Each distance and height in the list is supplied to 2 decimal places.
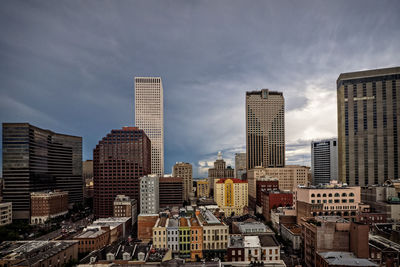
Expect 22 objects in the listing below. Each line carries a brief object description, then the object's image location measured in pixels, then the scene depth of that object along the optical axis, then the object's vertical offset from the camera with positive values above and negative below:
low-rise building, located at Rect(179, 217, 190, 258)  89.50 -30.60
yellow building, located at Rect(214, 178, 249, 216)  189.38 -32.03
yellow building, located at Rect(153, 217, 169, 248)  88.69 -28.88
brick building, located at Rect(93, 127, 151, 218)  154.88 -9.01
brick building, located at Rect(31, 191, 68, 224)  166.45 -34.68
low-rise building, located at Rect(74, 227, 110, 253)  92.94 -31.61
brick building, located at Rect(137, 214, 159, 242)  110.00 -31.04
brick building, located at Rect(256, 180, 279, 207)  184.14 -24.03
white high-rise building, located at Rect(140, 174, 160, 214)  142.62 -23.61
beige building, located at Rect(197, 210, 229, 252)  91.31 -29.54
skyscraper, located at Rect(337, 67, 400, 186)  180.75 +17.85
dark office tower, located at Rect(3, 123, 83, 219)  166.88 -8.68
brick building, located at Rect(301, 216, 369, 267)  64.19 -22.52
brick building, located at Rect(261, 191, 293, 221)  151.75 -28.00
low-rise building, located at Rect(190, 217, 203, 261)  89.53 -31.00
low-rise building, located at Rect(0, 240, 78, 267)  67.75 -28.93
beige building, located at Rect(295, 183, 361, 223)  107.94 -20.61
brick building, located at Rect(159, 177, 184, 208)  184.25 -28.85
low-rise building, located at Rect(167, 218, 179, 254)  89.19 -29.39
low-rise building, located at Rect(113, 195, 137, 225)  139.35 -29.73
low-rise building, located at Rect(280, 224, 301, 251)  101.00 -33.87
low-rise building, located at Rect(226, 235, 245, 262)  75.75 -29.30
